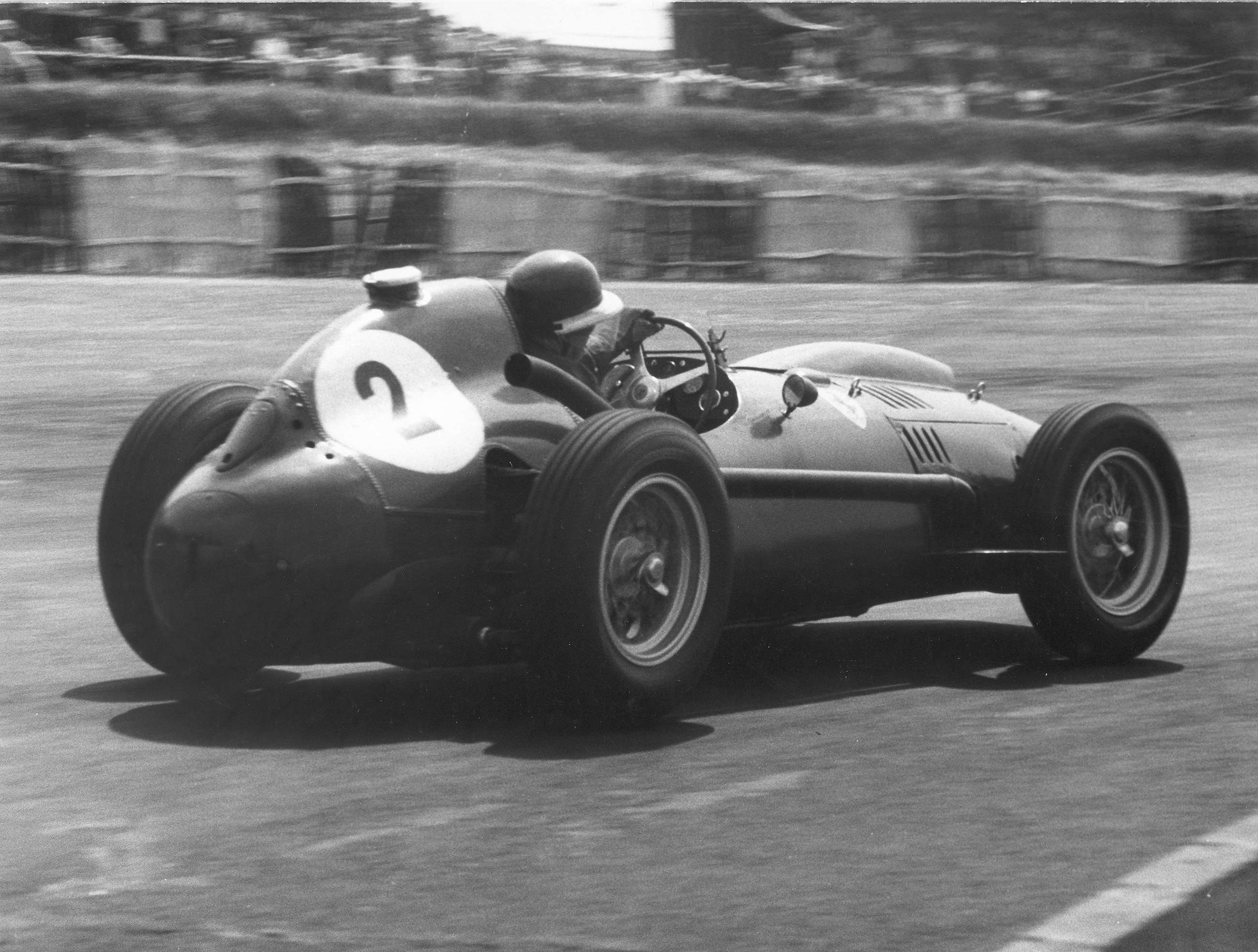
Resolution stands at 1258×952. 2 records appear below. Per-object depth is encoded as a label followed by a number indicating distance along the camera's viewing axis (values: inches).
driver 248.1
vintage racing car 217.0
